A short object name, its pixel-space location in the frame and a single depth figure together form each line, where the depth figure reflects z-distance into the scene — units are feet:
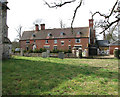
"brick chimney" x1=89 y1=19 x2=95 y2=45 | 133.18
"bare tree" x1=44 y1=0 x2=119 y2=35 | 21.85
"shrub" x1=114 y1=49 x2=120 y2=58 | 69.87
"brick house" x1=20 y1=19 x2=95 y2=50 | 130.00
